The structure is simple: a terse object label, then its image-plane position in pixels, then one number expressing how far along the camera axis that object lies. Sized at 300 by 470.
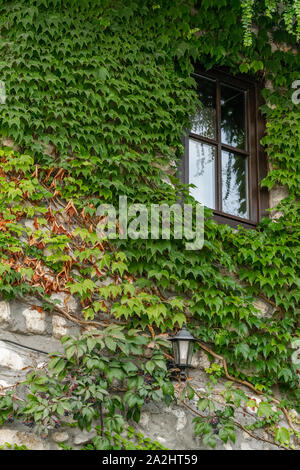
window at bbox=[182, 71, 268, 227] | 4.92
